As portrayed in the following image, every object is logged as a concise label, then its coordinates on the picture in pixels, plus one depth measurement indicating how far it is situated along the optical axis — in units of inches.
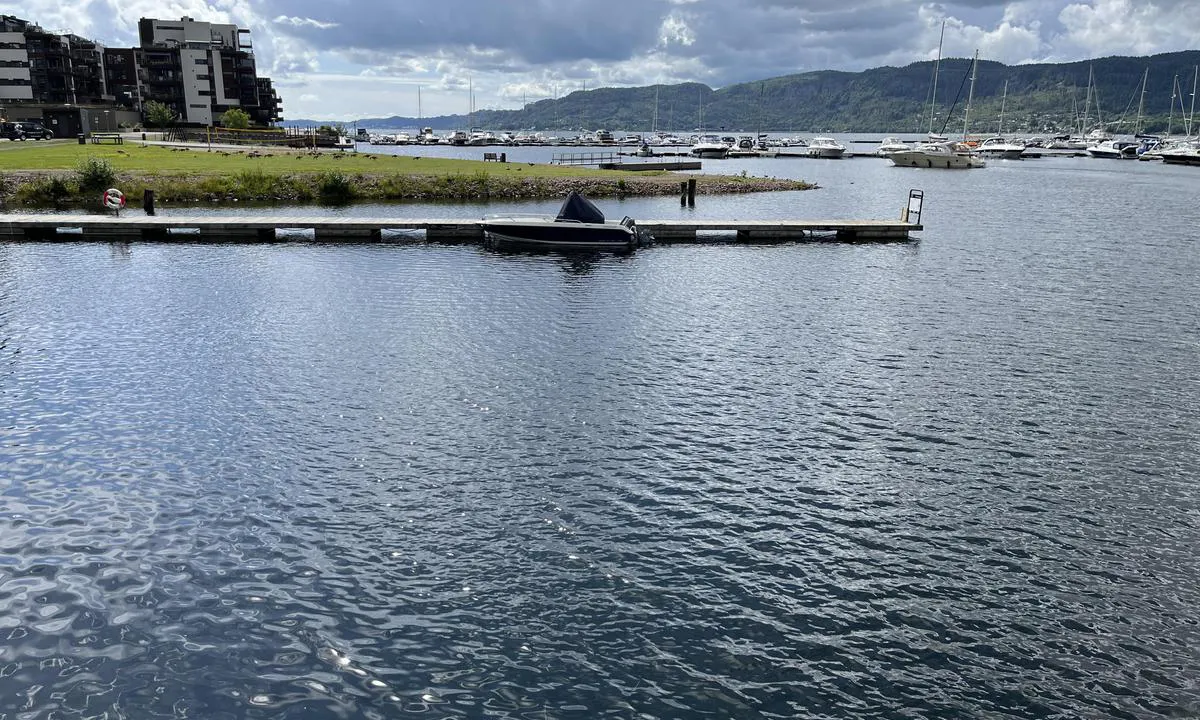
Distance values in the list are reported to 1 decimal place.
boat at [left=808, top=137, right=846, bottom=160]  7677.2
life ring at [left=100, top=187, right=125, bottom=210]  2365.9
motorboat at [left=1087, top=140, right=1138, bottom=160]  7746.1
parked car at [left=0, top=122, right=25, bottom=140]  4879.4
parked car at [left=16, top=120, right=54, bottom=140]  5030.5
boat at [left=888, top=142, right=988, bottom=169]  6063.0
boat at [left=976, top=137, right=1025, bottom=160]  7711.6
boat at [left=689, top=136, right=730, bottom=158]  7071.9
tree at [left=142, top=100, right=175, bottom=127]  6092.5
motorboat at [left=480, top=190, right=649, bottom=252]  1989.4
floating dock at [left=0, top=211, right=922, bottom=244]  2171.5
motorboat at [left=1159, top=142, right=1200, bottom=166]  6673.2
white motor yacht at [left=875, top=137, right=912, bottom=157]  6932.1
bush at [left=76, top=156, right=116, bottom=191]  2967.5
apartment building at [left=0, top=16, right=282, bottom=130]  6692.9
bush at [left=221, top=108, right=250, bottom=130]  6112.2
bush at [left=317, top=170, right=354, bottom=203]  3176.7
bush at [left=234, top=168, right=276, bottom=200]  3154.5
